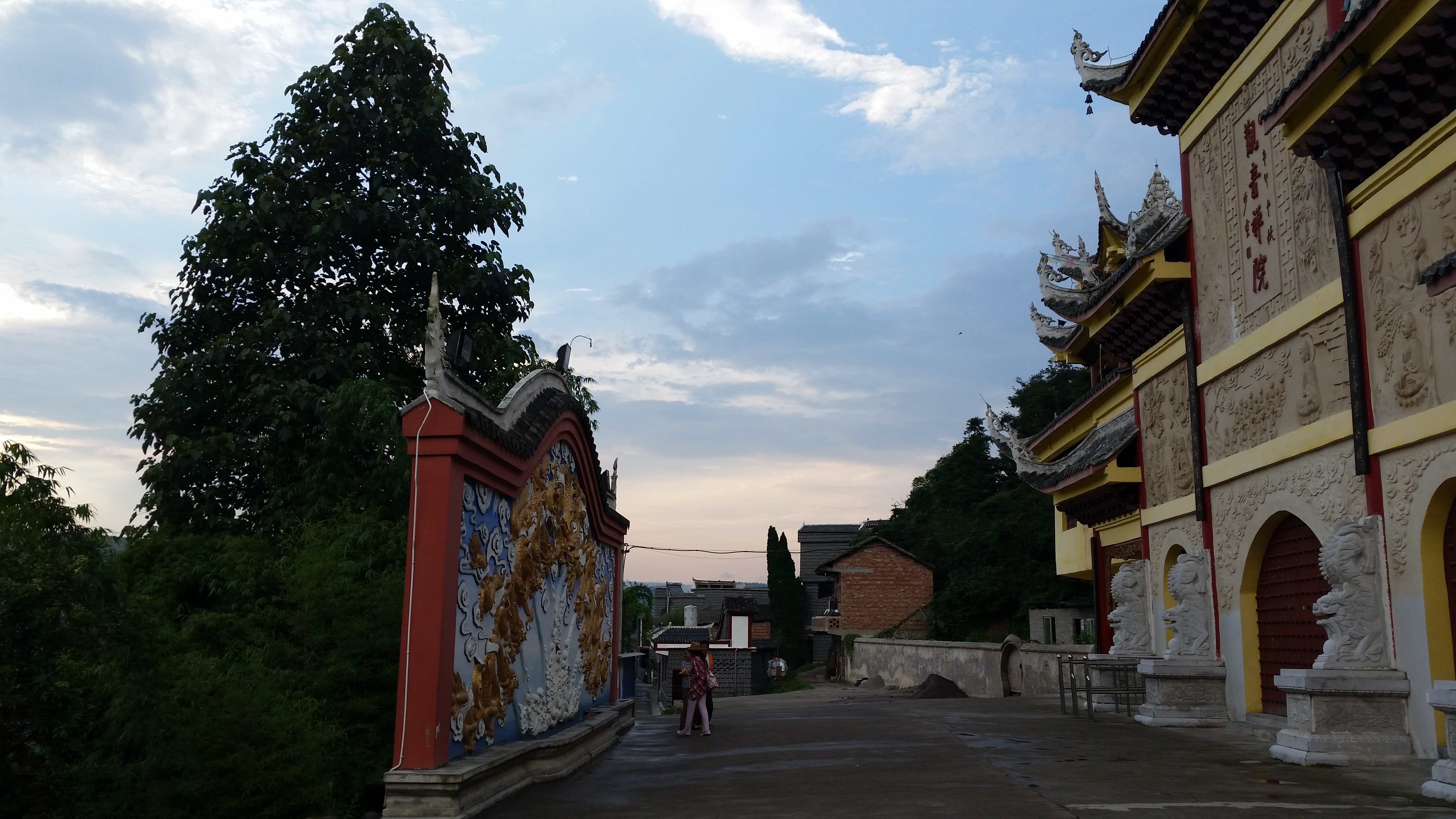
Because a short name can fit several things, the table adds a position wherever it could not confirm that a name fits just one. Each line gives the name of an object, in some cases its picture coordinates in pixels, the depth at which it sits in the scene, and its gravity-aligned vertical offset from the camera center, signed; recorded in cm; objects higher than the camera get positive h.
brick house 4775 +93
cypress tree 5022 +13
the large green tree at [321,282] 1294 +413
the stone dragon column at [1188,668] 1263 -69
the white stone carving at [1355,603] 904 +5
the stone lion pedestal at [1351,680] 876 -57
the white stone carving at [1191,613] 1301 -5
